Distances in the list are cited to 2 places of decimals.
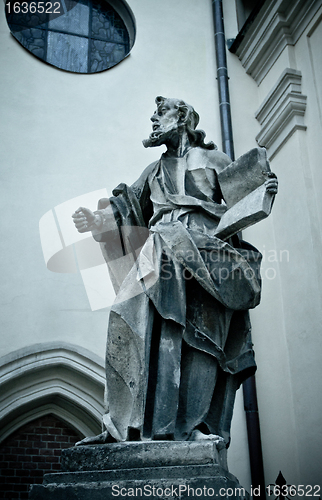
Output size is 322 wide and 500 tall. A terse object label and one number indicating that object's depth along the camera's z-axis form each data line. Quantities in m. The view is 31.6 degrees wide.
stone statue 2.45
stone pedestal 2.04
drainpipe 4.66
